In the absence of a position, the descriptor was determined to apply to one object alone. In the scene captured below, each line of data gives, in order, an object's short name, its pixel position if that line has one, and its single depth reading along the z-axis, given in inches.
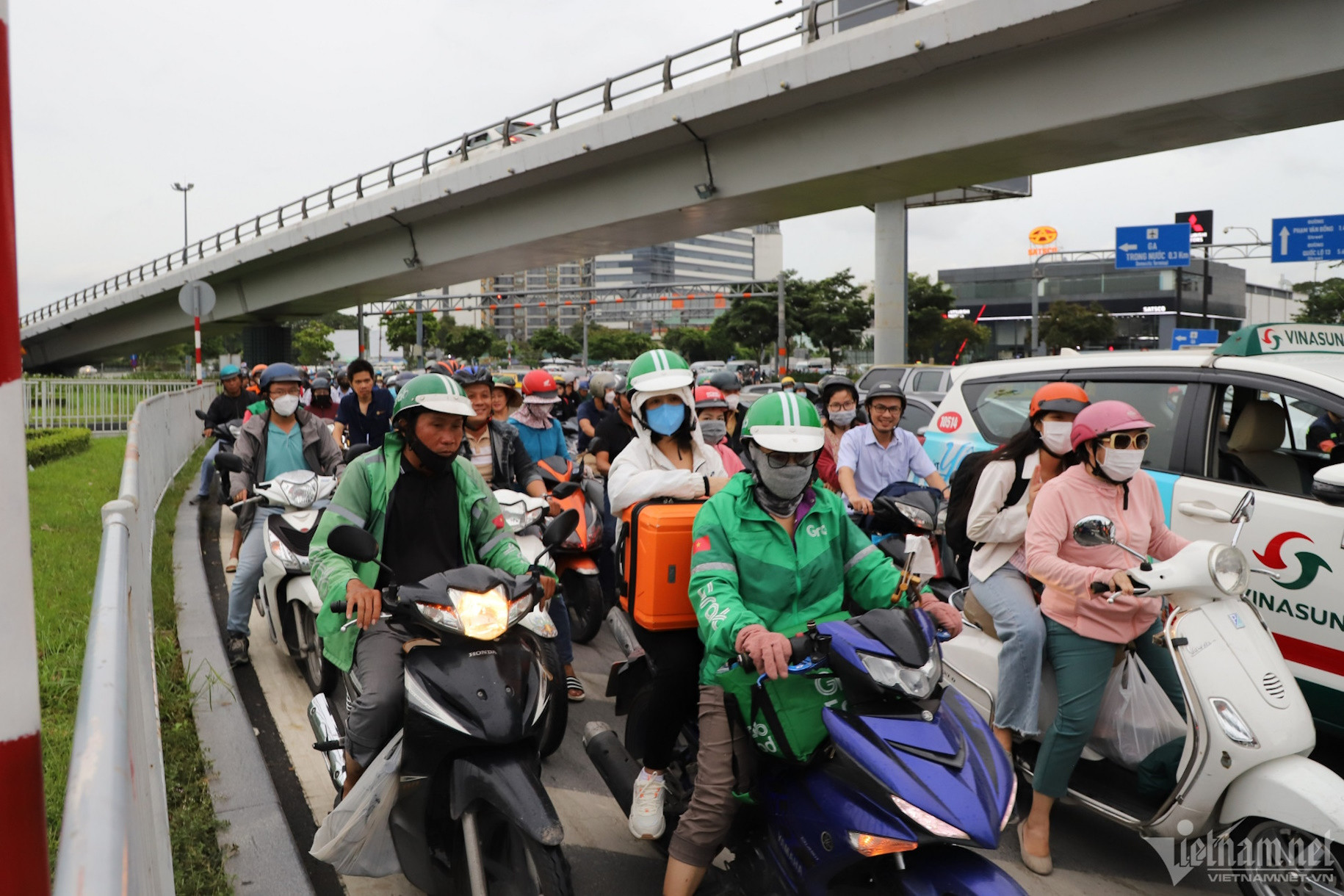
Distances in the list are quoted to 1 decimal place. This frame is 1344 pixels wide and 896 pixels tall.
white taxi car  169.5
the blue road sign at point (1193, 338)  994.7
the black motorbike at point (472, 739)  111.7
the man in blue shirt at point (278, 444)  246.2
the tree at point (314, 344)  3567.9
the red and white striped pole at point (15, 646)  53.7
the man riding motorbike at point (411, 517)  134.0
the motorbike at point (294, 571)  215.8
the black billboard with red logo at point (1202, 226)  1286.9
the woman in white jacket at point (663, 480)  136.9
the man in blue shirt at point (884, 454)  251.3
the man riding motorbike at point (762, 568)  122.5
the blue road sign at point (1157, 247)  1296.8
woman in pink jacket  147.3
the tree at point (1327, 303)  1782.7
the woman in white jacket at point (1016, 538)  159.6
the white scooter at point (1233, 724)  124.6
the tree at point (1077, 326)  2292.1
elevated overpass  480.4
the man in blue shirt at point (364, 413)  332.5
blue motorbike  95.3
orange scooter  253.9
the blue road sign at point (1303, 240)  1175.0
